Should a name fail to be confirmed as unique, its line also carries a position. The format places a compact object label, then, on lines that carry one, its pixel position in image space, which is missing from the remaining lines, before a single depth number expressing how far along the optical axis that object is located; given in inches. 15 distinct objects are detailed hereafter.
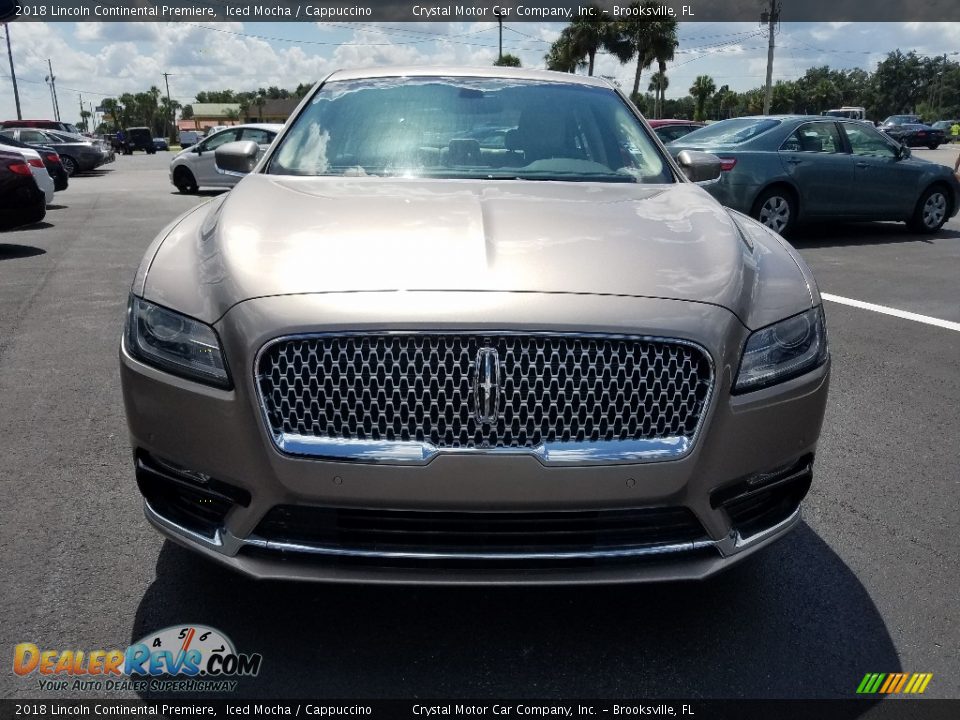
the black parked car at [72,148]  1175.6
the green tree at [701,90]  3614.7
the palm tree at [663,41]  2023.9
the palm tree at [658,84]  2178.9
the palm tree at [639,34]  2007.9
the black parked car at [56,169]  724.0
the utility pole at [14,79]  2556.6
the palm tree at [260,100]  4680.1
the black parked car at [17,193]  410.0
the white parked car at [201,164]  757.9
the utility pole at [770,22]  1775.3
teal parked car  425.4
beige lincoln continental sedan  88.6
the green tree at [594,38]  2119.8
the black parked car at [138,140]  2618.1
